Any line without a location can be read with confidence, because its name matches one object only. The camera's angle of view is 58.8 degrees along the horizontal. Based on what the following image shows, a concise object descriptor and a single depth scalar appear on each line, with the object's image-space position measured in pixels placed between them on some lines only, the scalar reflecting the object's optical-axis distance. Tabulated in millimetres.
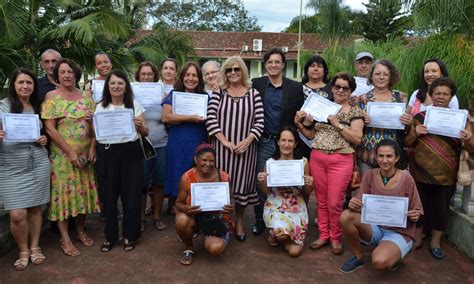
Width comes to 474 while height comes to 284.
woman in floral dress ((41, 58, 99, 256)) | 4051
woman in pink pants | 4102
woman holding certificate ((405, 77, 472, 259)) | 4012
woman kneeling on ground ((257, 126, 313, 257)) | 4188
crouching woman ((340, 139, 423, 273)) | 3645
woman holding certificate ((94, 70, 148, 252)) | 4059
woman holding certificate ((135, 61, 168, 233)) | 4812
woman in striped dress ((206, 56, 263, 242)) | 4324
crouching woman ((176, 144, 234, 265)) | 3961
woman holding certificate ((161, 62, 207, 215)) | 4488
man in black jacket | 4461
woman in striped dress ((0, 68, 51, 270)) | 3814
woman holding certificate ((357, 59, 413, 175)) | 4180
